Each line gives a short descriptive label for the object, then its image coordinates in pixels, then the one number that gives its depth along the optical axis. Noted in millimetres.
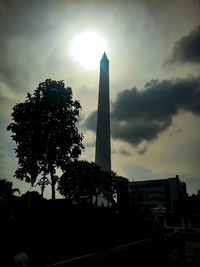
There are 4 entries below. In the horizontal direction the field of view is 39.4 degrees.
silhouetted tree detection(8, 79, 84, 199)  22844
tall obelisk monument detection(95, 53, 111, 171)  56344
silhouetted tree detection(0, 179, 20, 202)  48912
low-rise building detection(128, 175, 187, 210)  127375
